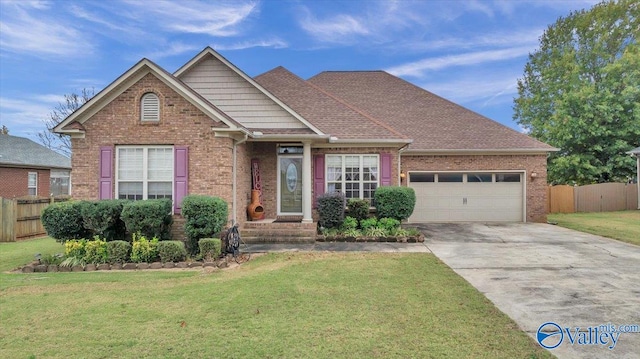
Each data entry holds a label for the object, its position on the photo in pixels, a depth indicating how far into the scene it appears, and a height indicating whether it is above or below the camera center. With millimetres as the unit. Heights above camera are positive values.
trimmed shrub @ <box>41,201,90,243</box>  8023 -724
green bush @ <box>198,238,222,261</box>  7871 -1386
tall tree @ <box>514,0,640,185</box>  21219 +5999
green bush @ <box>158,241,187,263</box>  7676 -1426
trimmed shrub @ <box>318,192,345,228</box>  11008 -676
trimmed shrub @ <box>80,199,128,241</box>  7961 -594
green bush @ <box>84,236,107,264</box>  7648 -1419
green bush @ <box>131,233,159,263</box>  7680 -1405
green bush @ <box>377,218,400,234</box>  10993 -1187
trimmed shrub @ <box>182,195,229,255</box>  8156 -677
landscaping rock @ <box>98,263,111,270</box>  7367 -1683
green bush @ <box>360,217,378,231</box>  11078 -1178
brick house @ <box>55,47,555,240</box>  9078 +1443
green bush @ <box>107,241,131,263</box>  7637 -1411
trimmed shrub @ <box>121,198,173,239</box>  7887 -622
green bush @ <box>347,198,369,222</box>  11547 -713
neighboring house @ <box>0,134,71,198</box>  19484 +1312
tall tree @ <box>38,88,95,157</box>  31469 +7845
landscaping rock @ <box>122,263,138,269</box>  7422 -1685
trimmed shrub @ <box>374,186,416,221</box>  11391 -477
